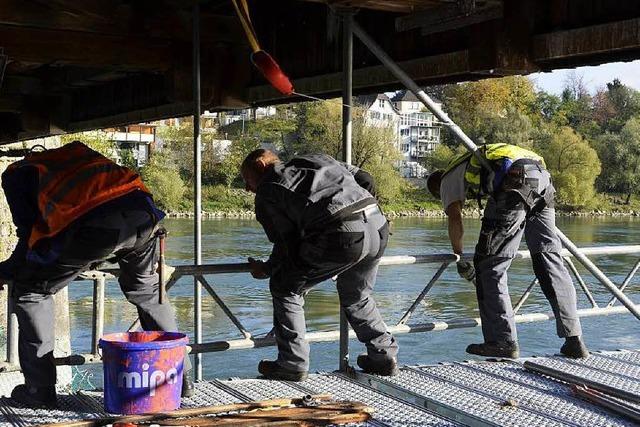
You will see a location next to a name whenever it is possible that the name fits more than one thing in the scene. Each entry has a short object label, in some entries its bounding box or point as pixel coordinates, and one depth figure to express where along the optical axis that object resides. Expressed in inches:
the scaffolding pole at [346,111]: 222.2
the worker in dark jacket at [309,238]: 196.2
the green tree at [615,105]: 3230.8
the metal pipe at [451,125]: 222.2
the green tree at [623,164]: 2721.5
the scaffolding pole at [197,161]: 251.4
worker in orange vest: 179.2
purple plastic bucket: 179.8
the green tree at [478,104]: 2733.8
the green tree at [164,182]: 2236.7
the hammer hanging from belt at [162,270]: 191.0
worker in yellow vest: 234.5
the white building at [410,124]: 3405.5
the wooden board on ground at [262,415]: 169.9
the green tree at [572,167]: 2472.9
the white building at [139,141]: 2775.6
